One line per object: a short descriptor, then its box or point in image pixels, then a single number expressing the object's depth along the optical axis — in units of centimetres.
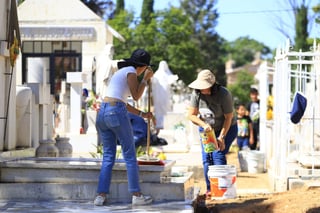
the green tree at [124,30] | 4788
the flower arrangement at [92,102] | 1773
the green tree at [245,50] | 12769
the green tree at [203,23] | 7556
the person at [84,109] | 1770
